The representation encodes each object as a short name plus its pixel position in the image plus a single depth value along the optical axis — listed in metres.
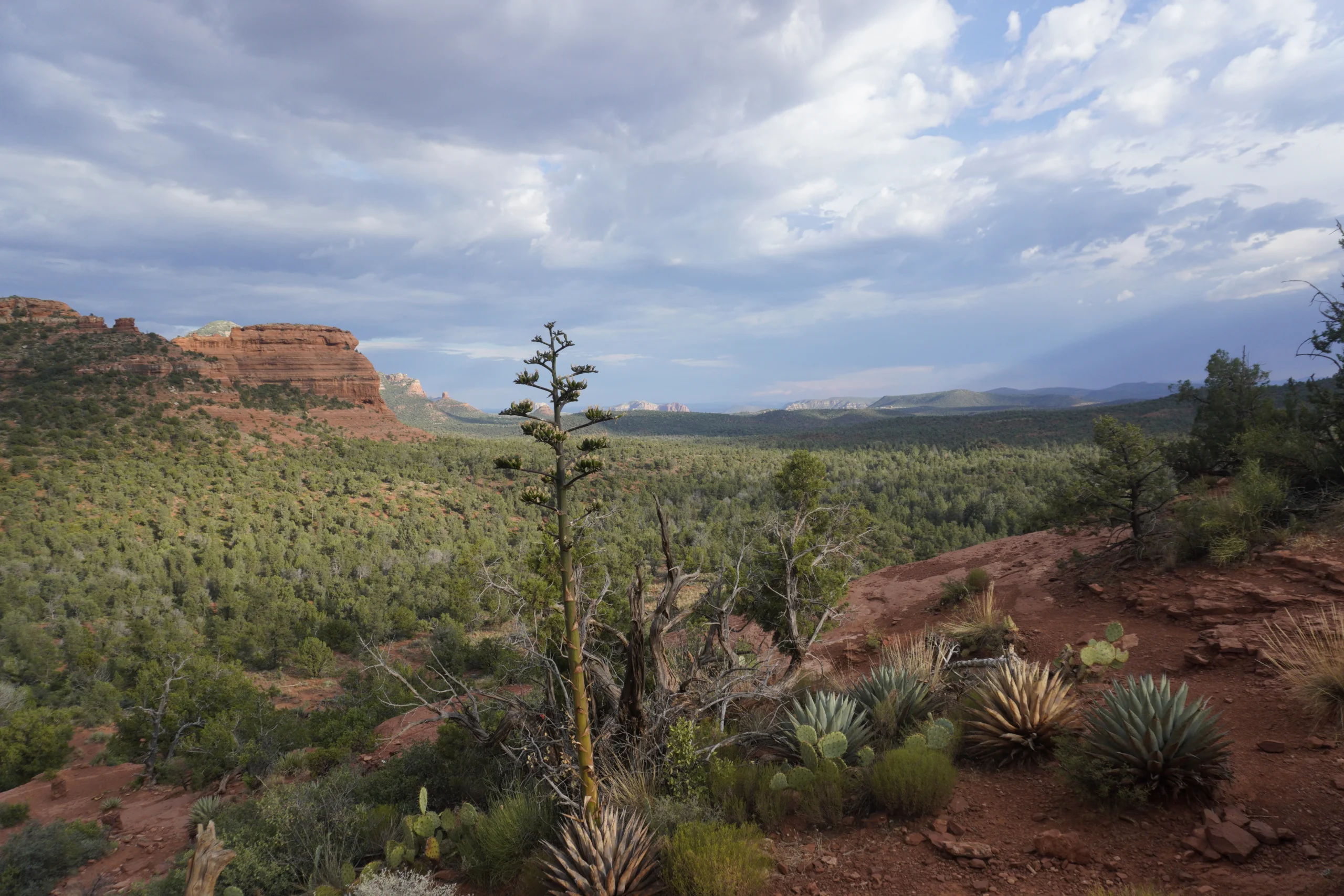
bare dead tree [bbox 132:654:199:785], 12.84
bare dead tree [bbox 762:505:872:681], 10.32
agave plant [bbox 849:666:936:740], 6.03
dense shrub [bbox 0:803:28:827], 11.30
